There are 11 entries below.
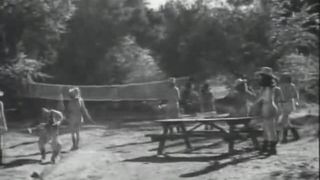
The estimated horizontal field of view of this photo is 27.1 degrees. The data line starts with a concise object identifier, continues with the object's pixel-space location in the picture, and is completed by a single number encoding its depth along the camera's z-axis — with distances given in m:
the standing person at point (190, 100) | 30.78
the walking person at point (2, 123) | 15.23
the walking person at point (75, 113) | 17.59
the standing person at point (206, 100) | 28.31
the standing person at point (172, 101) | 19.41
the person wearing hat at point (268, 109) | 13.93
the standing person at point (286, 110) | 15.08
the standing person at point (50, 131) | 15.11
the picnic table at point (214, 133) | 14.66
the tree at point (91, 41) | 34.16
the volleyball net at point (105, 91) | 28.64
